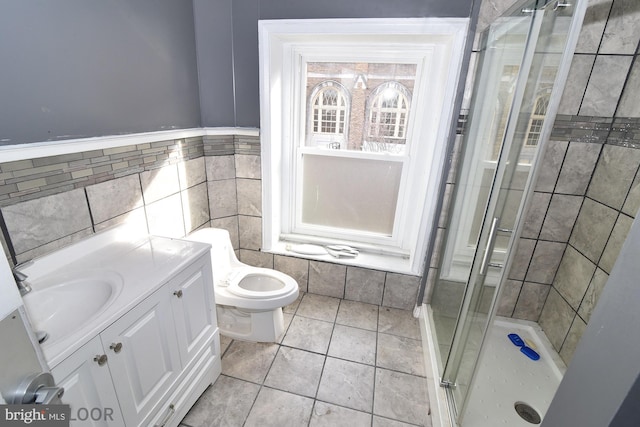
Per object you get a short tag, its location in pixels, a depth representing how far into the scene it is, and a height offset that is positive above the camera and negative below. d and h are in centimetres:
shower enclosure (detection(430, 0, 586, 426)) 88 -13
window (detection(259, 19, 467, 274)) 173 -7
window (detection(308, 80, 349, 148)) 206 +3
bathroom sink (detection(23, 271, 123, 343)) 91 -65
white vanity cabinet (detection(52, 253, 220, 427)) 90 -88
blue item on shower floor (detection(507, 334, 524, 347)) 189 -130
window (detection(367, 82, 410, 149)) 199 +6
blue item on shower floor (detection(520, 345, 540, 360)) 180 -132
